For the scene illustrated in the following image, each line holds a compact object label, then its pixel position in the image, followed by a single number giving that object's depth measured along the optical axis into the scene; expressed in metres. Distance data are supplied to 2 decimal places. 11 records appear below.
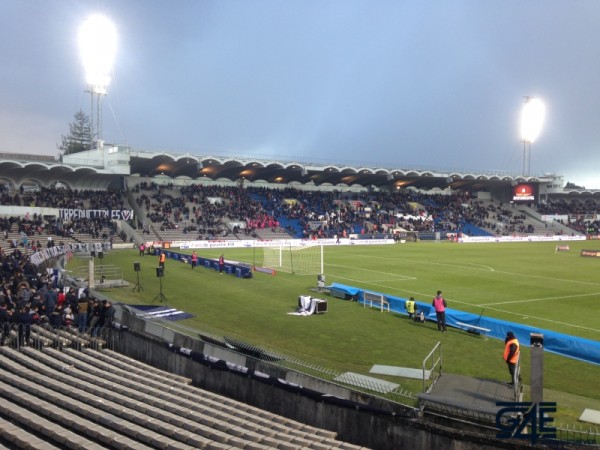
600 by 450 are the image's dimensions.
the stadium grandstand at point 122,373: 8.49
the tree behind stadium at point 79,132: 137.12
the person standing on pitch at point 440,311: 19.09
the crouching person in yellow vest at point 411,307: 21.27
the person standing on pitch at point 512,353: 12.52
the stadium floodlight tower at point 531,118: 98.00
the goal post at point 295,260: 38.25
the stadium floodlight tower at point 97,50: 62.62
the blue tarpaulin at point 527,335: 15.77
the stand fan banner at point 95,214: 57.94
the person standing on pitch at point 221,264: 36.02
